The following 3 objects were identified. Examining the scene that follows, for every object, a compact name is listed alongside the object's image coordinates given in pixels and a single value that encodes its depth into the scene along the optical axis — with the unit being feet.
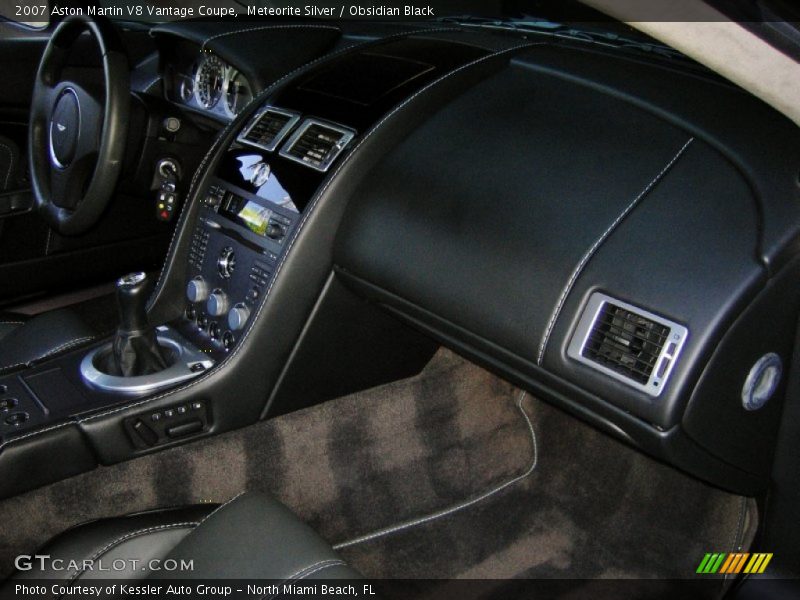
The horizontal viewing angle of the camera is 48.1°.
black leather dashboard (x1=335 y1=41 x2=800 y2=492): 4.10
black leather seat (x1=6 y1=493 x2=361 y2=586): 4.11
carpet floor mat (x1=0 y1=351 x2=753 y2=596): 6.18
